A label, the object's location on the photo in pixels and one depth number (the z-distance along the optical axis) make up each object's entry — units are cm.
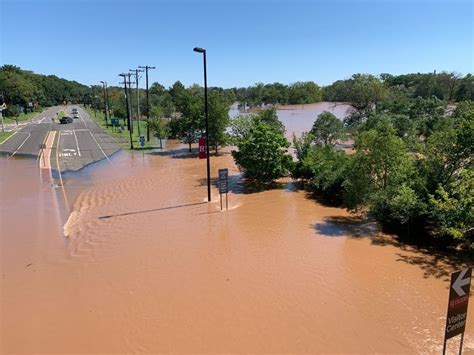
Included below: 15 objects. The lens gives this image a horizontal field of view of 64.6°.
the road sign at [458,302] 584
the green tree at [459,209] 1138
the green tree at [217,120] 3050
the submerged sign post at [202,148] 1838
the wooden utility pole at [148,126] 3906
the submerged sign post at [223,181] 1631
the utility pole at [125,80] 4356
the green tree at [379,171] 1429
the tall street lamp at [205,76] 1552
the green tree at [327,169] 1773
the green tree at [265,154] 2058
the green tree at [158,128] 3722
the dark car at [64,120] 6500
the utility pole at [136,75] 4162
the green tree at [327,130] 2680
